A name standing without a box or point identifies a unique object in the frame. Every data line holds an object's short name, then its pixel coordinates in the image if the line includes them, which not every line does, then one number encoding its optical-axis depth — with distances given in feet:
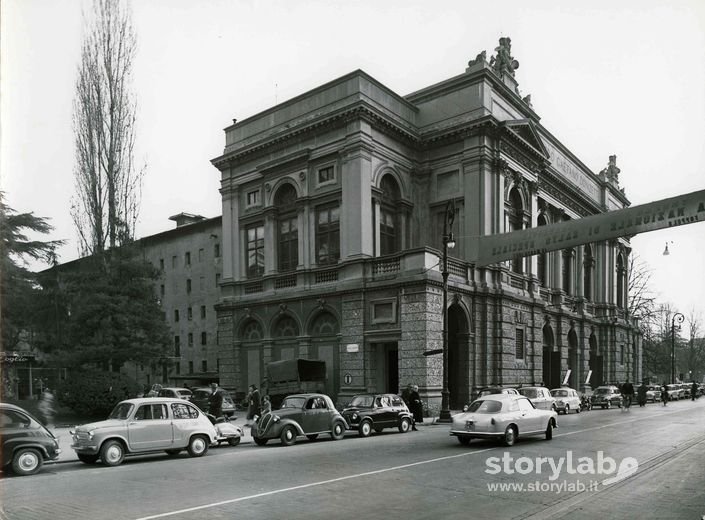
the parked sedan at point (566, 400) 101.35
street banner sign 67.21
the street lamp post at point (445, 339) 79.82
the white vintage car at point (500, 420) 51.57
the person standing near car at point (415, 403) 75.56
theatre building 95.20
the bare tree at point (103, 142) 92.89
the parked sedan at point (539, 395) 85.25
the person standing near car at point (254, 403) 78.01
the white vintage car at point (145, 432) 45.47
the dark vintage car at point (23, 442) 41.22
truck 90.53
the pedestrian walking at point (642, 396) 126.41
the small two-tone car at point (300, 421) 57.11
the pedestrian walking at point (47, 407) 79.38
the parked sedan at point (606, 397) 119.65
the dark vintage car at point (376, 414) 65.00
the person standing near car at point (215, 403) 67.95
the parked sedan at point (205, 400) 84.05
